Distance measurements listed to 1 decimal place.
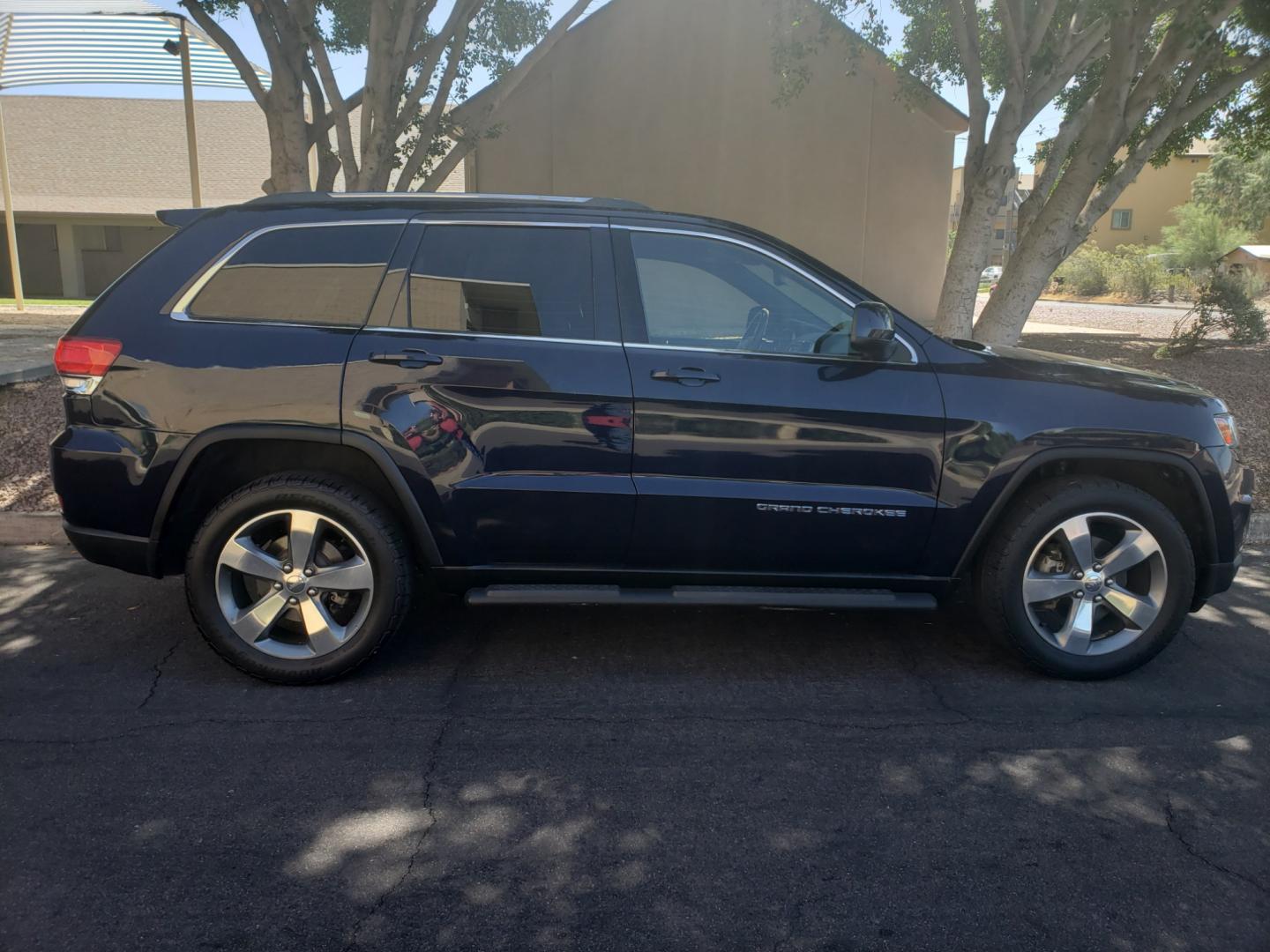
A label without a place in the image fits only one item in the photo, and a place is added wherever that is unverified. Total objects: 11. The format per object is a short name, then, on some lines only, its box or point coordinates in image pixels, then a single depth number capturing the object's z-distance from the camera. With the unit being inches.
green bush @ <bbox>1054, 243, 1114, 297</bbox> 1625.2
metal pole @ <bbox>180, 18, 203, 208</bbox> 546.6
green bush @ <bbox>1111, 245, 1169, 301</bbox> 1481.3
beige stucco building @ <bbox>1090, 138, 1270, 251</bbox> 2228.1
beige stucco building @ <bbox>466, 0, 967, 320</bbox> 692.1
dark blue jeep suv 163.9
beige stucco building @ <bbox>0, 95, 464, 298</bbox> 1149.7
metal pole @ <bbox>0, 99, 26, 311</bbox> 774.5
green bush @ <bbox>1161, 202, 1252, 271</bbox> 1617.9
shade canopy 608.7
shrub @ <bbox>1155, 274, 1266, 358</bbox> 501.4
